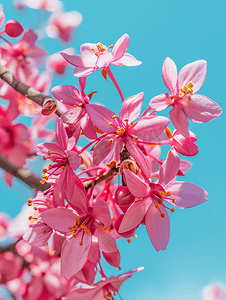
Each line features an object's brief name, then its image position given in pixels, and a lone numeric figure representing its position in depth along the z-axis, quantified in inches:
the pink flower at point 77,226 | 14.5
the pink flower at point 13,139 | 19.2
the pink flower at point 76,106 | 14.7
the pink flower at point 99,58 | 14.5
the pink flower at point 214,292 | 54.7
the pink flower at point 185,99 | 14.4
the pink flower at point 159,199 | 14.3
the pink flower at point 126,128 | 14.2
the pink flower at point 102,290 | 15.9
